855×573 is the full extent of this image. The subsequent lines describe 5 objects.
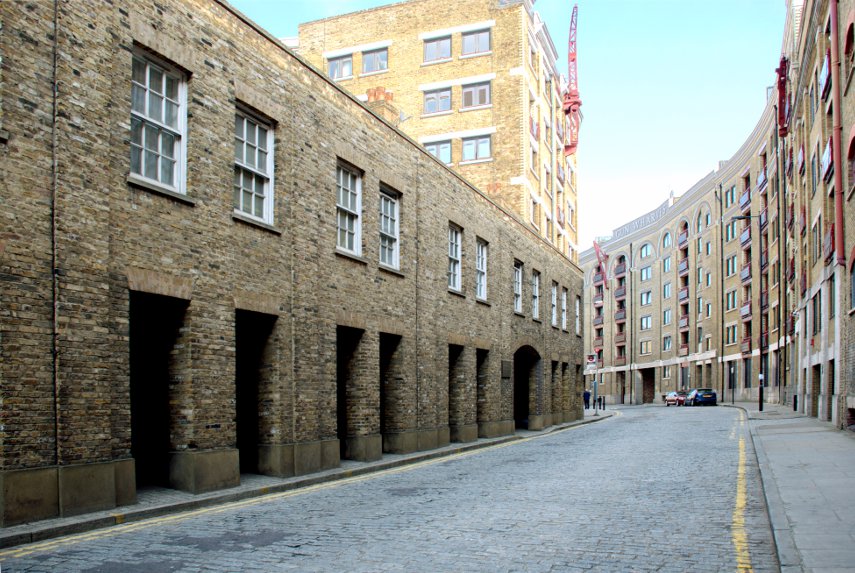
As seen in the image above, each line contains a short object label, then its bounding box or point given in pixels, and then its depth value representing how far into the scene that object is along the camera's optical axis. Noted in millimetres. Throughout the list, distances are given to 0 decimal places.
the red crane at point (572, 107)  46531
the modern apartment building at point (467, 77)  36781
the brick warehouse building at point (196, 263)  8664
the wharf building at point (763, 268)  22719
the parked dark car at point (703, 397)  55247
